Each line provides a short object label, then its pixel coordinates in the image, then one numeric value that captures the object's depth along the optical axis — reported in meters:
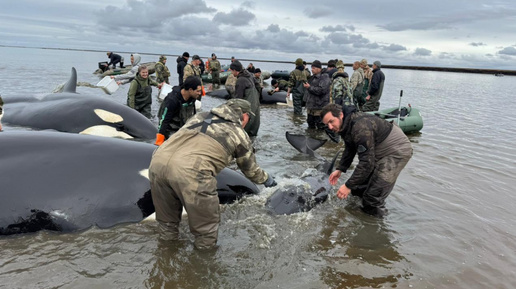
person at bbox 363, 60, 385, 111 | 15.28
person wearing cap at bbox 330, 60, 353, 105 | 12.35
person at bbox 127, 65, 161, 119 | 11.98
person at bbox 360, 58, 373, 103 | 16.02
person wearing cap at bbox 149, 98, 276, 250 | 4.13
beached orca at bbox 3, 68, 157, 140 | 8.62
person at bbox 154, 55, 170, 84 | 19.78
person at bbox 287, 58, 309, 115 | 16.02
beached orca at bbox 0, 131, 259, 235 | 4.64
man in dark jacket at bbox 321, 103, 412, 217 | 5.81
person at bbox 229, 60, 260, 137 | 10.86
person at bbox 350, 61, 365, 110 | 15.88
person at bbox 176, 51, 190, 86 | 19.38
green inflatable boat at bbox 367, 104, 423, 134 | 14.09
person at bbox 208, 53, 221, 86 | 29.52
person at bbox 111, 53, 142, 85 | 20.19
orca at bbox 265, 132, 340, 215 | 6.27
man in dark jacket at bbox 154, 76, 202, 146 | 7.34
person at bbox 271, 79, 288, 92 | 26.27
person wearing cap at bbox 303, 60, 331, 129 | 12.89
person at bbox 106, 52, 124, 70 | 38.12
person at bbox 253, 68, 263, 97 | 18.00
